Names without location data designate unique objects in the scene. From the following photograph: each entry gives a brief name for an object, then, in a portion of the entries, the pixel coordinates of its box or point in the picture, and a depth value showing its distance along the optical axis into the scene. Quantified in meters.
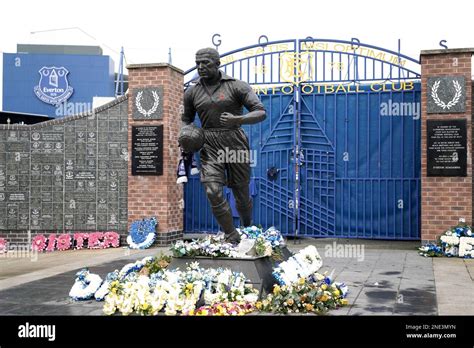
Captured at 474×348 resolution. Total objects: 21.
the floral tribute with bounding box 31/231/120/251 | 10.59
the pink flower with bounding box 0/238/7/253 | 10.62
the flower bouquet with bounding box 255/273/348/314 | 5.02
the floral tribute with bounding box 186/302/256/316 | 4.82
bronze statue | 5.88
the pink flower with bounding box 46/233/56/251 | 10.66
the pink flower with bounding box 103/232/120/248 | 10.59
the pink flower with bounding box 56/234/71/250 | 10.66
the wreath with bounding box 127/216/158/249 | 10.32
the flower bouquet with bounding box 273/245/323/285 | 5.65
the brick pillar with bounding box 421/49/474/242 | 9.40
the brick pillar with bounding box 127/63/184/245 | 10.48
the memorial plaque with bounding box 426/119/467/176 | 9.38
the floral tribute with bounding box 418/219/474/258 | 8.86
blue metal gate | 10.24
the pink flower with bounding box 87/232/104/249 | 10.59
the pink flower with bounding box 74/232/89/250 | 10.66
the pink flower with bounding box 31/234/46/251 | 10.65
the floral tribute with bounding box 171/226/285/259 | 5.75
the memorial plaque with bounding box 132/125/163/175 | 10.52
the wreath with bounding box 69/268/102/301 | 5.76
